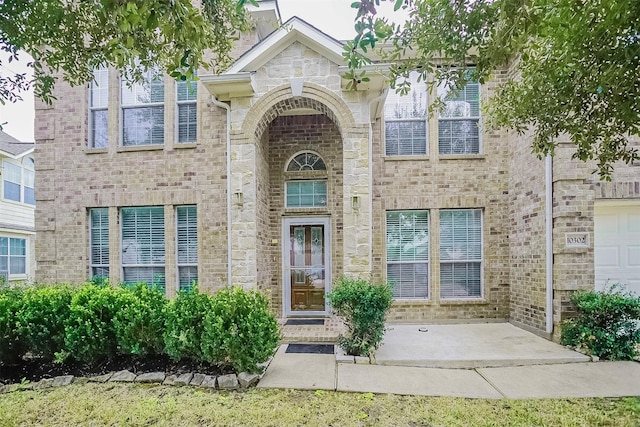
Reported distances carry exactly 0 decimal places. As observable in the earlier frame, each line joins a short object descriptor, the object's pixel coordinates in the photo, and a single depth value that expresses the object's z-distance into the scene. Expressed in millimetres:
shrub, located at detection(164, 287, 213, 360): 4461
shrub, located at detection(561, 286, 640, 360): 5246
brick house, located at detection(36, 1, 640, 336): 7289
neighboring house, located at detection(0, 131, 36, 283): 12680
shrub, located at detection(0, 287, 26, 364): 4719
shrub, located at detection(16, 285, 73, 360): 4668
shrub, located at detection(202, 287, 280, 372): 4340
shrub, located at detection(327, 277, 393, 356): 5188
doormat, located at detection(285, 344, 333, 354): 5598
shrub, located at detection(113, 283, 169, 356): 4578
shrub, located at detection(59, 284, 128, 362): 4574
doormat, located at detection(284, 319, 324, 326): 7000
